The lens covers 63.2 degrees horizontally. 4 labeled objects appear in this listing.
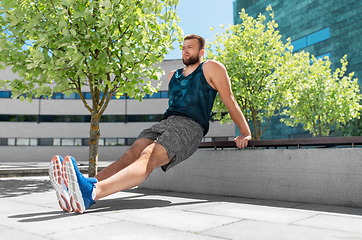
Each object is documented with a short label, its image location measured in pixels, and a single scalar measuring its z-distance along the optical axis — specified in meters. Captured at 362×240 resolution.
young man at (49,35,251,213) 2.72
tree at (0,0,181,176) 6.13
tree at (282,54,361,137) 19.88
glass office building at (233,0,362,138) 30.16
